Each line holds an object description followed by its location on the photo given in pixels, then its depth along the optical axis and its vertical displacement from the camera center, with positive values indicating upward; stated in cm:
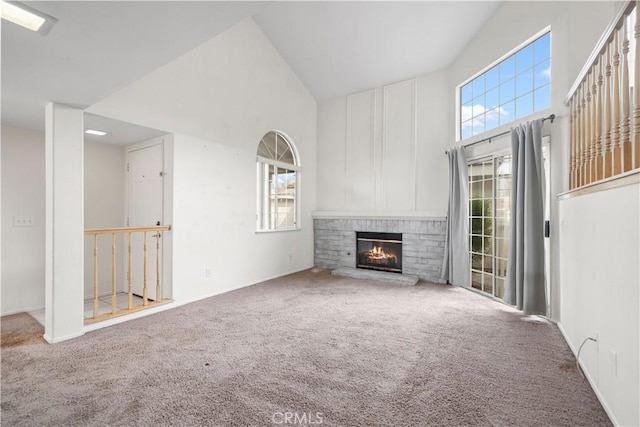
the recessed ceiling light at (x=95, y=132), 349 +99
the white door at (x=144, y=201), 380 +18
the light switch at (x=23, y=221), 350 -8
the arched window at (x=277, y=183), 500 +58
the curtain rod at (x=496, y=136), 310 +101
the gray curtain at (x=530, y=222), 320 -8
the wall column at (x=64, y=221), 263 -7
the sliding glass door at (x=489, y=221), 384 -8
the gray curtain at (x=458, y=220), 434 -8
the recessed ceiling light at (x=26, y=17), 134 +94
